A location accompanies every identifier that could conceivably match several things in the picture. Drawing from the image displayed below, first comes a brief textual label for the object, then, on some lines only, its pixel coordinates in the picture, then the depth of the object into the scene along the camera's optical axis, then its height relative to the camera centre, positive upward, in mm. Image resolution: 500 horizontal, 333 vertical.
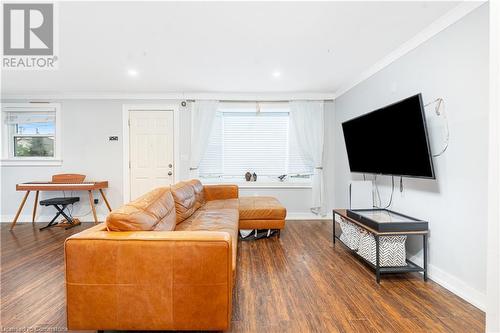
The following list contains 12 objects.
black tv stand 2211 -818
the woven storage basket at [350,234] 2711 -823
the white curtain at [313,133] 4504 +586
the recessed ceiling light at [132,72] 3355 +1309
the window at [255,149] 4656 +295
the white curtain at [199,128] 4484 +673
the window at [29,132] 4477 +598
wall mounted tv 2135 +249
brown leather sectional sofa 1415 -693
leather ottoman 3475 -767
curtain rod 4566 +1203
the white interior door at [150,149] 4523 +284
